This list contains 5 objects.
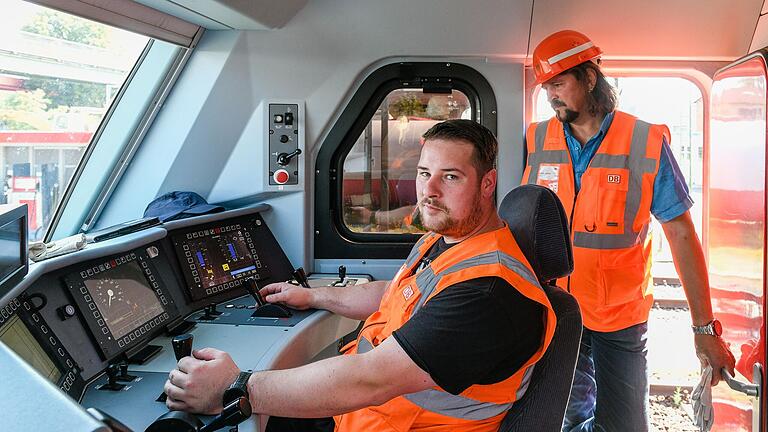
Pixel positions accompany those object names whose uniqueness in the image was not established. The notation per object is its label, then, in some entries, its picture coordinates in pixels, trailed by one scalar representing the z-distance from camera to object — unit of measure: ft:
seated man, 4.47
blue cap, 8.73
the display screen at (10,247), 4.38
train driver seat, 4.72
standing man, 7.45
